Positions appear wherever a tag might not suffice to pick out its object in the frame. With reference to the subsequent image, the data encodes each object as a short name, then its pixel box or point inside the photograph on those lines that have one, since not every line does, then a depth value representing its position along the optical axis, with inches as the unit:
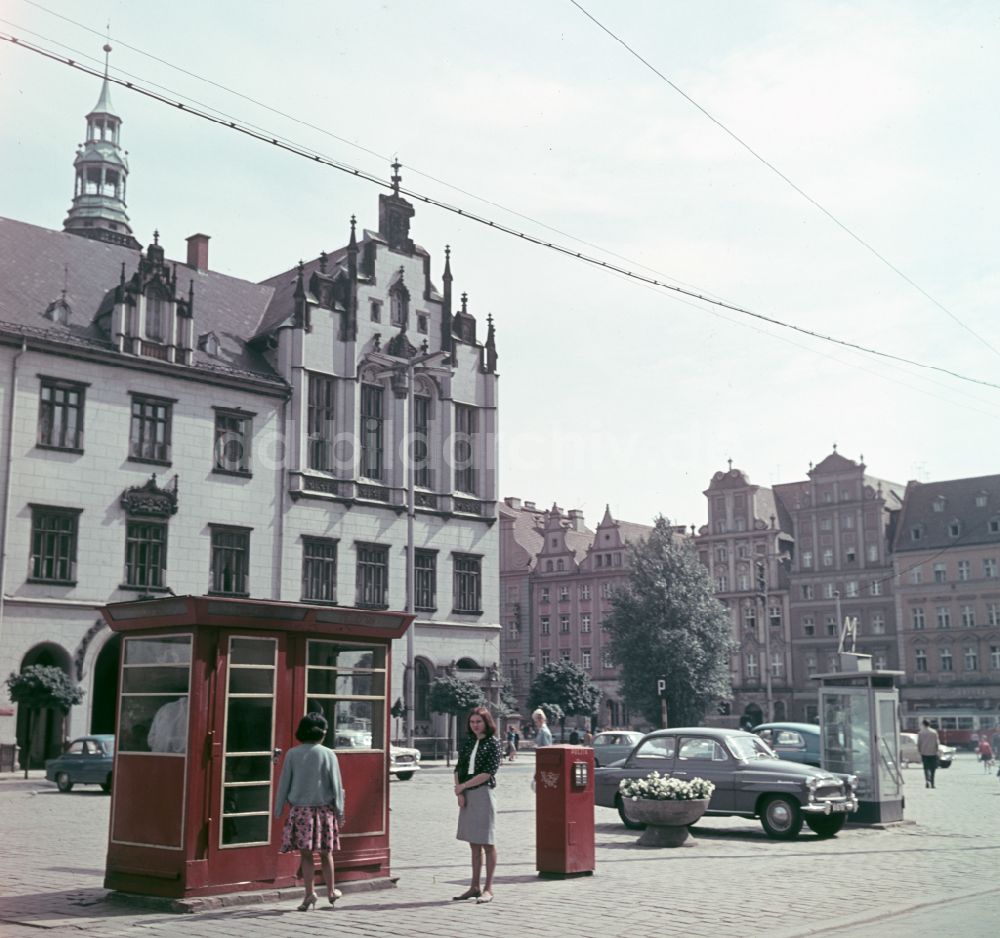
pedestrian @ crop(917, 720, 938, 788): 1355.8
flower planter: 709.9
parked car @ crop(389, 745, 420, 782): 1451.8
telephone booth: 871.1
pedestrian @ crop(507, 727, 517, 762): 2097.3
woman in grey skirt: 489.7
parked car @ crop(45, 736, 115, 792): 1242.6
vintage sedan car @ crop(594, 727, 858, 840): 772.0
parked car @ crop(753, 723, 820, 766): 1165.1
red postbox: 559.8
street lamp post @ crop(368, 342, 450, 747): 1601.5
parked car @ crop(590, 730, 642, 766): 1194.0
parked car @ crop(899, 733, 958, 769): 1897.1
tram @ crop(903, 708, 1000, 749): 3075.8
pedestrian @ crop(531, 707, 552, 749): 1122.7
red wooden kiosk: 468.4
